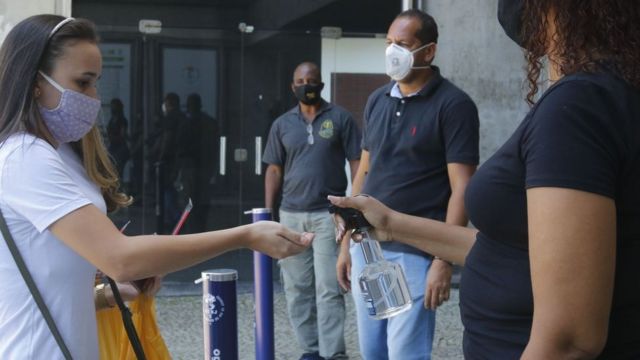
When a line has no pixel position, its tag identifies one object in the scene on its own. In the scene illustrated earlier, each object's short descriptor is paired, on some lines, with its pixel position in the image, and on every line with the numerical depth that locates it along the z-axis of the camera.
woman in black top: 1.61
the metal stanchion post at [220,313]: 3.87
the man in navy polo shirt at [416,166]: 4.03
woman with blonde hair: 2.17
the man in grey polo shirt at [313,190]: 6.20
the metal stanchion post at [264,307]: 4.92
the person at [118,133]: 8.64
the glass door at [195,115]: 8.66
